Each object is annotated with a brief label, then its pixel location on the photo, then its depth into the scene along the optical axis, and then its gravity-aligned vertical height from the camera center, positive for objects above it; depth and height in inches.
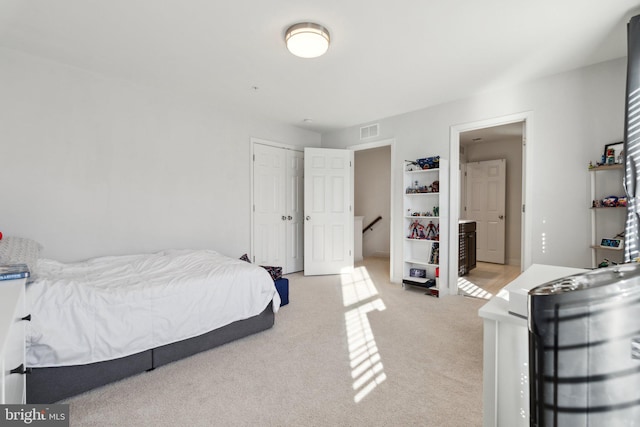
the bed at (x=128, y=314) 65.7 -28.1
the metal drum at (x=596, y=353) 20.4 -10.2
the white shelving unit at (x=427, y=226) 147.3 -7.9
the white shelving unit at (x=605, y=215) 104.1 -1.6
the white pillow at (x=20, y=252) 63.8 -10.2
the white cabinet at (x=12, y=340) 31.0 -16.9
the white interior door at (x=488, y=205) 226.3 +4.8
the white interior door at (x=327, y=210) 187.2 +0.9
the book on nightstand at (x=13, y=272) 49.5 -10.6
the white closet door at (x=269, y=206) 173.3 +3.5
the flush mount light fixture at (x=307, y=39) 85.0 +51.9
